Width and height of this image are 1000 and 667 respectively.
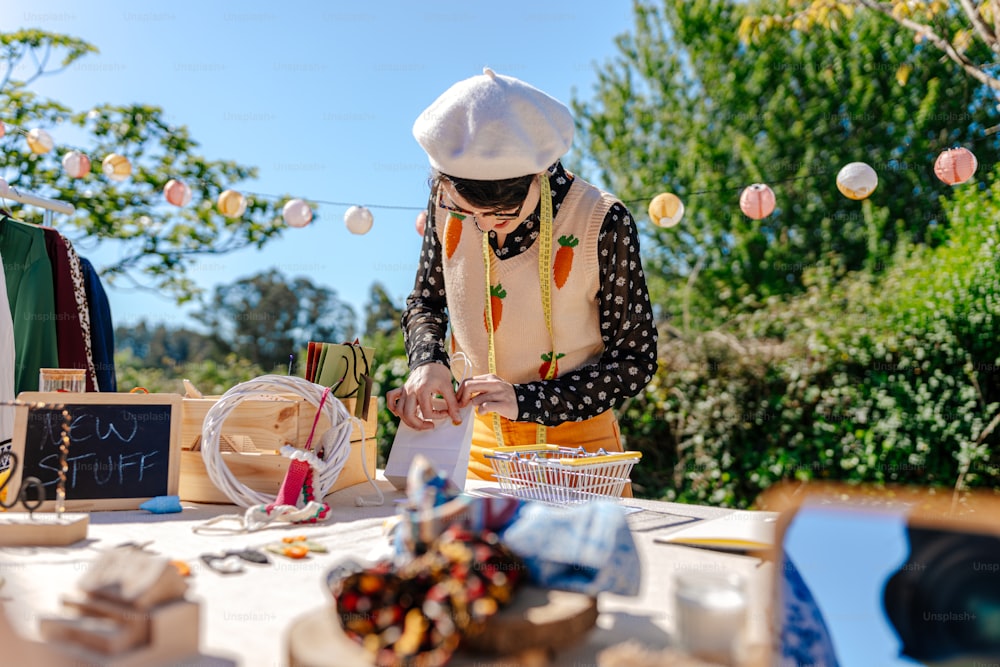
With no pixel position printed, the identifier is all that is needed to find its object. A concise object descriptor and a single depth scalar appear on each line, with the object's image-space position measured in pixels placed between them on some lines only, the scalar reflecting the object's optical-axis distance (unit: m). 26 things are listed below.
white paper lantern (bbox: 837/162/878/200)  3.35
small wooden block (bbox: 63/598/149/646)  0.68
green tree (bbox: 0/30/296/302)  7.30
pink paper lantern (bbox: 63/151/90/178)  4.45
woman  1.61
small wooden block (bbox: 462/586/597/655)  0.65
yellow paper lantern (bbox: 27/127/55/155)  4.49
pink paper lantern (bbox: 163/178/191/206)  4.31
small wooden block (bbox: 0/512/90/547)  1.13
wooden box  1.64
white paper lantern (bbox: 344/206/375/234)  4.12
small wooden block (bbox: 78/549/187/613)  0.69
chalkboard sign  1.48
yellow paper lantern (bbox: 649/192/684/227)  3.78
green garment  3.03
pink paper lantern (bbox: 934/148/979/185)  3.40
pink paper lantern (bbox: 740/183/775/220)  3.98
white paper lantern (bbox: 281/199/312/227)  4.14
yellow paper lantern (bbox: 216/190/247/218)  4.05
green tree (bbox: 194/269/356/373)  15.51
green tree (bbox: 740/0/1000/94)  4.85
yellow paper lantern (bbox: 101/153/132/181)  4.30
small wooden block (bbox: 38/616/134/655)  0.66
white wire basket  1.45
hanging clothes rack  3.04
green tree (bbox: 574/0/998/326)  12.78
